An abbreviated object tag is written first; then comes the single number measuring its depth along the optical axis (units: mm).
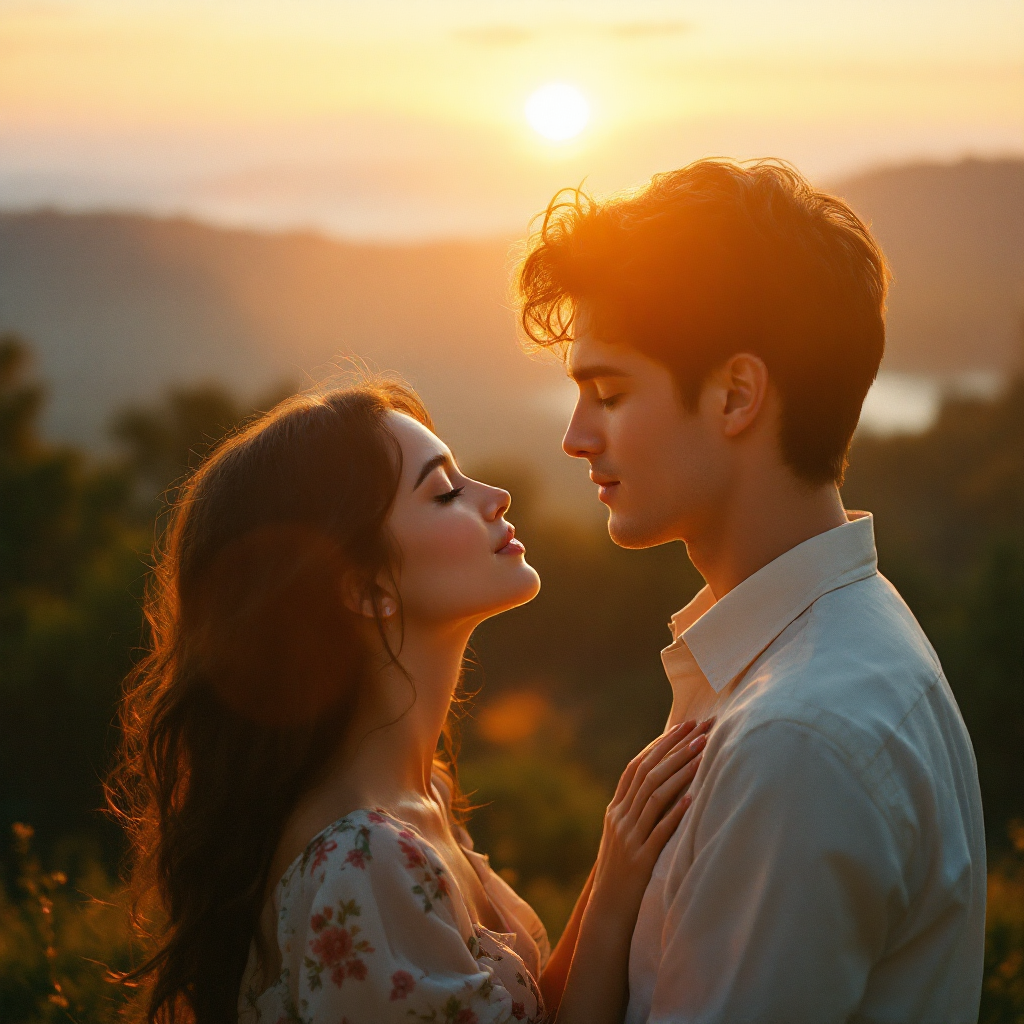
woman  2525
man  1995
